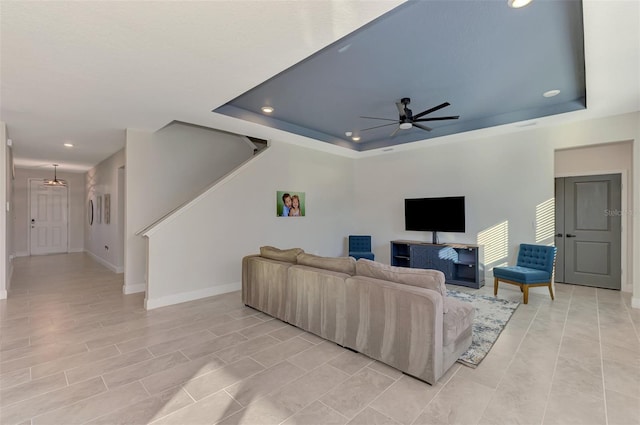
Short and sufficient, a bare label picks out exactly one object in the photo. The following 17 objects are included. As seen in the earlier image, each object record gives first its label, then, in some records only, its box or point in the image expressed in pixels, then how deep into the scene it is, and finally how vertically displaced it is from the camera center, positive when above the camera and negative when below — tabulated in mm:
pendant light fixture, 8883 +932
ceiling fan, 4008 +1322
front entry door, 8922 -232
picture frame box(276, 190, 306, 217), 5816 +165
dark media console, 5293 -928
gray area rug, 2738 -1345
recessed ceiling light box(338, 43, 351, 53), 2793 +1602
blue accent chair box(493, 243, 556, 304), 4285 -896
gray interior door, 5004 -327
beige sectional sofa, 2295 -908
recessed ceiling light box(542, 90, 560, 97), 3885 +1610
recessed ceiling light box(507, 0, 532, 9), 2116 +1532
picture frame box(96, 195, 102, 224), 7871 +69
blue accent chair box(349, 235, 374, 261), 6895 -787
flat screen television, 5727 -46
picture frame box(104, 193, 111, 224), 7113 +87
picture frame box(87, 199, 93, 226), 8702 -16
